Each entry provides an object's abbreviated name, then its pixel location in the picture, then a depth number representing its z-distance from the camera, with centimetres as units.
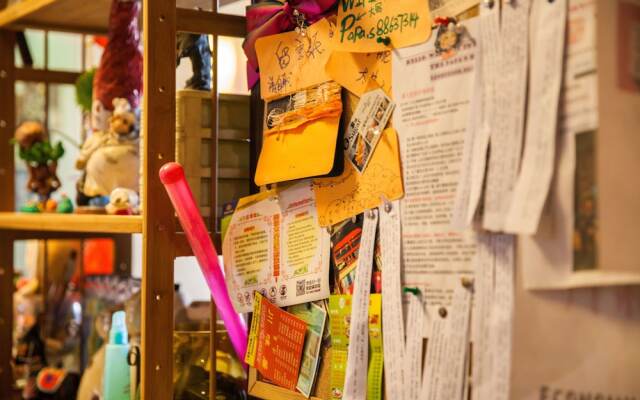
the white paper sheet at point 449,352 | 77
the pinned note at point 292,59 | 97
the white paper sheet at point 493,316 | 73
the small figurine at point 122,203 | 129
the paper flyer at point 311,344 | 97
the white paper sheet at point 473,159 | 75
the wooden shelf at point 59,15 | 144
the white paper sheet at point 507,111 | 72
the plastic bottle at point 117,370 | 133
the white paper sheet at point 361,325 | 90
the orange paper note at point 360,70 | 88
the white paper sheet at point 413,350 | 82
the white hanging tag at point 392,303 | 85
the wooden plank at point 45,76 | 176
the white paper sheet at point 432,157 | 78
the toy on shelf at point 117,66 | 140
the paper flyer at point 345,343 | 88
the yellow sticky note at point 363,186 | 86
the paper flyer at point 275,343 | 100
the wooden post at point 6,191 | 164
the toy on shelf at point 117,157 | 136
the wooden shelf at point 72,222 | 112
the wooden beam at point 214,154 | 118
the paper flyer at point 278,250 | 98
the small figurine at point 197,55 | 119
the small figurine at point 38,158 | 164
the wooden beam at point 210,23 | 114
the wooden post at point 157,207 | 108
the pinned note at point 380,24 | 84
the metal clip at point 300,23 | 101
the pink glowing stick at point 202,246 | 103
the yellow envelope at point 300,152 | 94
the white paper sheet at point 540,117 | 69
